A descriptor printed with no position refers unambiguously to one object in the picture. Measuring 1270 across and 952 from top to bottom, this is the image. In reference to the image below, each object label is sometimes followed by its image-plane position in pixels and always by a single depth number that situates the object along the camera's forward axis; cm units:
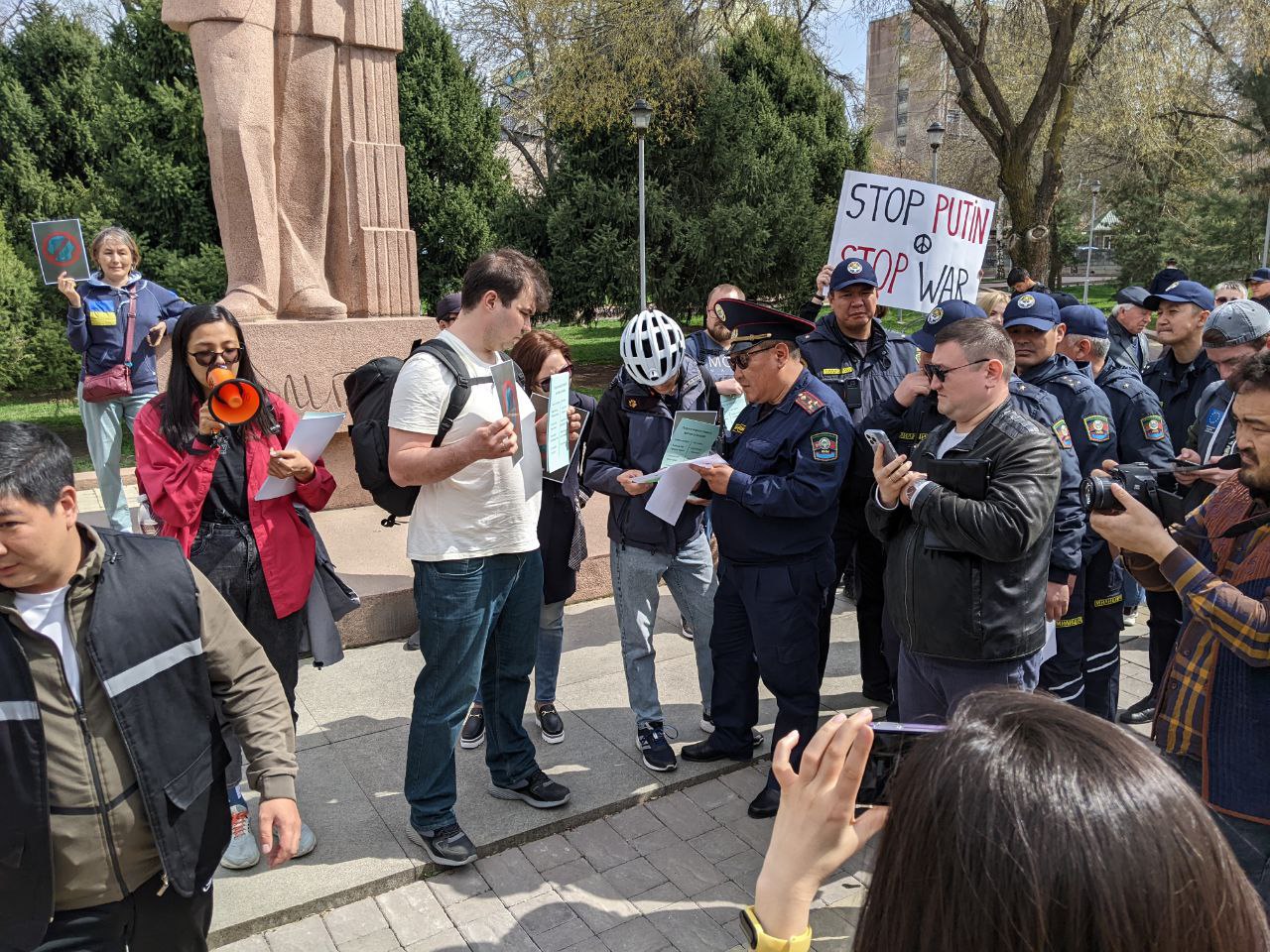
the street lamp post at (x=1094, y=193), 3481
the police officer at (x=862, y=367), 449
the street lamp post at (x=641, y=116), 1348
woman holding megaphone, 304
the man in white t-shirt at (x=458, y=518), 305
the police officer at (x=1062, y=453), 349
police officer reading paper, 350
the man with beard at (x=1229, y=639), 215
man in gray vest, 179
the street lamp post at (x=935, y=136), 1728
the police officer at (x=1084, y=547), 395
